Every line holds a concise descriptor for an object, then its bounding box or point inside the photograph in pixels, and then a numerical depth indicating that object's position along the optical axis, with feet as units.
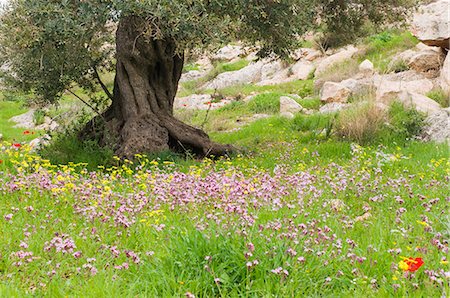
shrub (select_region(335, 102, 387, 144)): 40.19
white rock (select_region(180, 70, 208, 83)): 140.48
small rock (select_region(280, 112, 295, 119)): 60.08
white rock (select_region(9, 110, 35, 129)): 91.56
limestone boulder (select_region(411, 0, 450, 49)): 70.95
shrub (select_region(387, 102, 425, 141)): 39.83
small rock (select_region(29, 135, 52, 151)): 39.92
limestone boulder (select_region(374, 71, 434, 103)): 54.70
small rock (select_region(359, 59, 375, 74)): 83.68
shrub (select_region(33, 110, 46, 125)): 87.73
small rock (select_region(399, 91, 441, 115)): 47.19
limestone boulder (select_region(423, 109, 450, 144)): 38.58
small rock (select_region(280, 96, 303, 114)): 69.10
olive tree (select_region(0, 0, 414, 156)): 29.86
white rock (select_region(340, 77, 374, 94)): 68.61
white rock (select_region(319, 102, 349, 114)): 63.41
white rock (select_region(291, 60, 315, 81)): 104.23
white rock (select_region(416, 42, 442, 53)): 73.09
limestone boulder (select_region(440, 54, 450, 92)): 58.71
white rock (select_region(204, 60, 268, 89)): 120.67
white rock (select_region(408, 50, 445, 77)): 72.08
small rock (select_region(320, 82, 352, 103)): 69.62
